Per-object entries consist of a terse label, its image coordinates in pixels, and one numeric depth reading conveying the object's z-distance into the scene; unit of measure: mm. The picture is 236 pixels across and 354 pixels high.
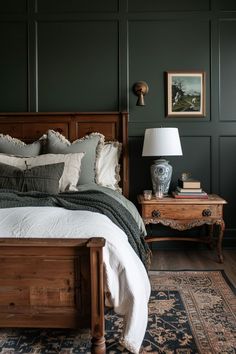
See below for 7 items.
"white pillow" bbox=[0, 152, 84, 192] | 2881
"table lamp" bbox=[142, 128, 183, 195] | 3281
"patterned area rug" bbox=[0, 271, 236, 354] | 1858
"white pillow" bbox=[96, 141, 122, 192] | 3348
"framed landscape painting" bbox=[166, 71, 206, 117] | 3658
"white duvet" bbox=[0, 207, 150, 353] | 1681
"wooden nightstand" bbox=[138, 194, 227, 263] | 3191
